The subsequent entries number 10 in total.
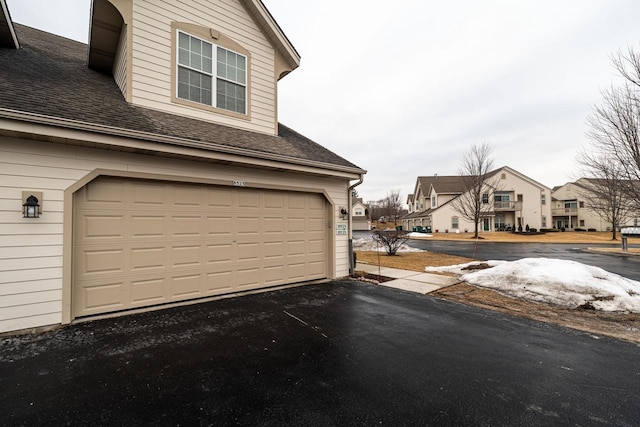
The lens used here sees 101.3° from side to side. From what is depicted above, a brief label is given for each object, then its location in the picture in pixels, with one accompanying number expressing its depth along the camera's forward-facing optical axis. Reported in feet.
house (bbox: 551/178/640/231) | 129.80
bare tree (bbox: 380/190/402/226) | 206.90
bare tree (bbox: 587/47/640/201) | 38.34
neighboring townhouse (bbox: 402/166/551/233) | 113.09
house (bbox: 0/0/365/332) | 13.19
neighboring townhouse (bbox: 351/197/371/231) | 171.94
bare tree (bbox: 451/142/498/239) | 82.79
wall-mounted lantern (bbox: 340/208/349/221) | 25.05
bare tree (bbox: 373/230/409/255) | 45.47
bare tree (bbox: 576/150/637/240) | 45.44
